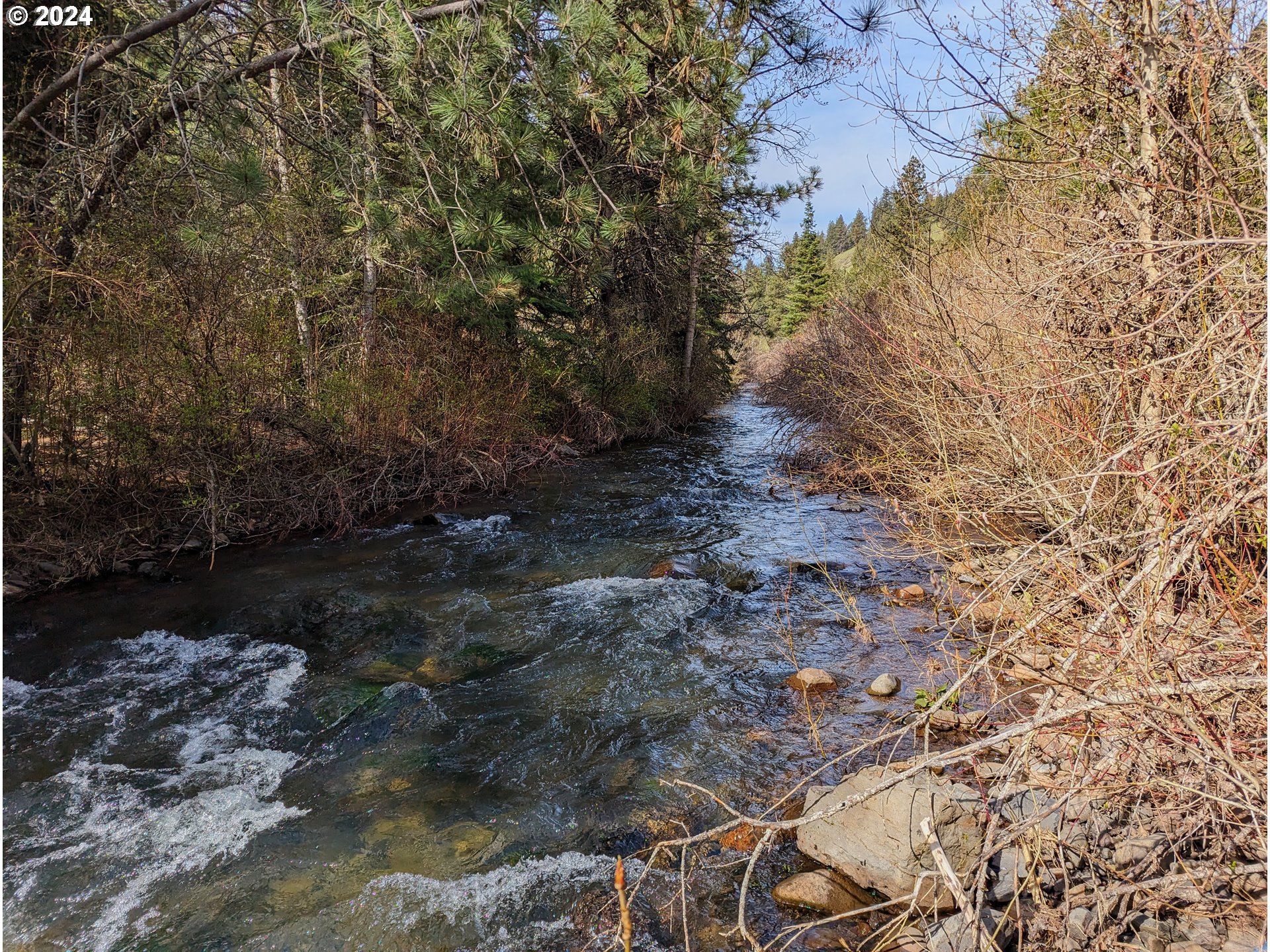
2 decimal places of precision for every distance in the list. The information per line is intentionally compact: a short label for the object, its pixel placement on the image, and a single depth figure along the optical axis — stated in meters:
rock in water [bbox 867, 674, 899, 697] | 4.68
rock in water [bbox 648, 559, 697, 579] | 7.21
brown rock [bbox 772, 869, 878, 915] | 3.02
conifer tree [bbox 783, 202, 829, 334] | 43.22
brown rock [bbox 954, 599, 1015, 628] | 5.05
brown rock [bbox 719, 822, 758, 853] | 3.43
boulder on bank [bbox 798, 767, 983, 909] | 2.98
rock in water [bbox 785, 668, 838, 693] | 4.86
